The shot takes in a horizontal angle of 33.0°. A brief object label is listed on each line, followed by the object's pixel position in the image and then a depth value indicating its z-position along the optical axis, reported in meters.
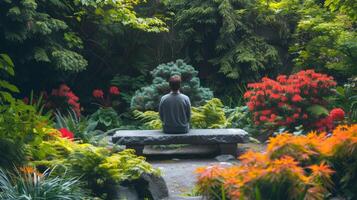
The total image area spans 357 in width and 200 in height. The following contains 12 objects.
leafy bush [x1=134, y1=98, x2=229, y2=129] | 11.09
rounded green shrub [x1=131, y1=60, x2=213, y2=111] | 12.34
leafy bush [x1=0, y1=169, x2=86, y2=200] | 5.40
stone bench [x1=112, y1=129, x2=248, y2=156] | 9.36
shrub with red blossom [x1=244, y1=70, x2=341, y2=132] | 10.65
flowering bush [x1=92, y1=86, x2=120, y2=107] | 13.32
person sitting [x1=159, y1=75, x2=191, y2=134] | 9.41
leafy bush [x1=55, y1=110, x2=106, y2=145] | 8.81
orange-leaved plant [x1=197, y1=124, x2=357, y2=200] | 4.25
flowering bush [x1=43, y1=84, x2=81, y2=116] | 12.08
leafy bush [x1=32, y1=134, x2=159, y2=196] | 6.16
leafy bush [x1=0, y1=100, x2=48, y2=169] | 5.90
